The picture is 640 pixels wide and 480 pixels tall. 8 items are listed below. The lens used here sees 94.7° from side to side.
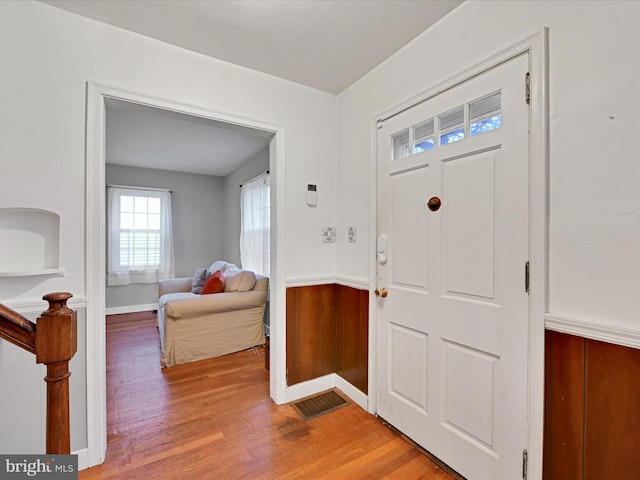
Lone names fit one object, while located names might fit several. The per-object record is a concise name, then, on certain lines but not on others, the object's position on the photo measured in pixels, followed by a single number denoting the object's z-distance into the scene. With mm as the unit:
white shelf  1393
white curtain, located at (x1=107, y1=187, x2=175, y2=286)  4844
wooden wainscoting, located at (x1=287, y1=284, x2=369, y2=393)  2227
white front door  1316
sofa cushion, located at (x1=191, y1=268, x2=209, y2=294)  4000
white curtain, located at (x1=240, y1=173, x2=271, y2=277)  3955
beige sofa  2920
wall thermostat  2340
